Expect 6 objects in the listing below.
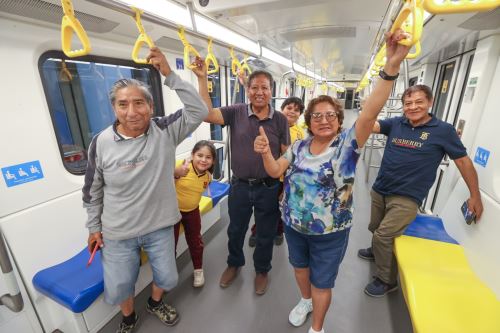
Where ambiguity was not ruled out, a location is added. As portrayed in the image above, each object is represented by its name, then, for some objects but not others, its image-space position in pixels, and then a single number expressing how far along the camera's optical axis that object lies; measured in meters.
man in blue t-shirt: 1.99
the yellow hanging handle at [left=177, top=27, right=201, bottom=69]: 1.63
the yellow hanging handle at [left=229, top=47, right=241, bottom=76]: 2.33
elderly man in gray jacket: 1.51
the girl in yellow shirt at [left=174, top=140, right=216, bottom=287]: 2.17
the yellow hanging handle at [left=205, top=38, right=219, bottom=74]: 1.97
